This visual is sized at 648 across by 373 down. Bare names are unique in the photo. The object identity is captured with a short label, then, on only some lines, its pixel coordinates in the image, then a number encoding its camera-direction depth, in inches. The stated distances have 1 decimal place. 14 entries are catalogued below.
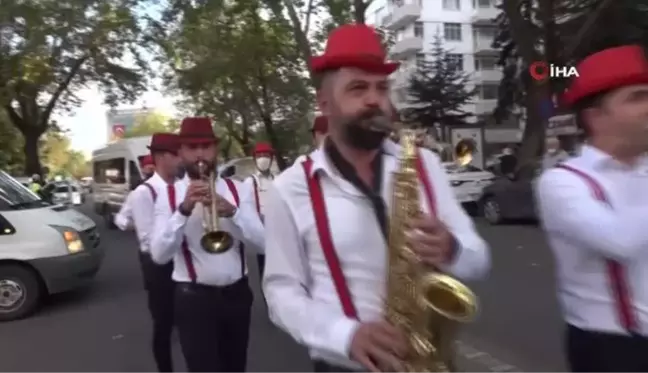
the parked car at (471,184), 770.8
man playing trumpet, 170.7
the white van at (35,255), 388.8
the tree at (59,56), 954.7
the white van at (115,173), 915.4
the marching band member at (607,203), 106.9
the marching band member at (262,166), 272.2
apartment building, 2960.1
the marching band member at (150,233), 221.9
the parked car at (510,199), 674.8
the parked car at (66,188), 1306.6
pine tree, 1614.2
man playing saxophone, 96.8
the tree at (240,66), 1134.4
